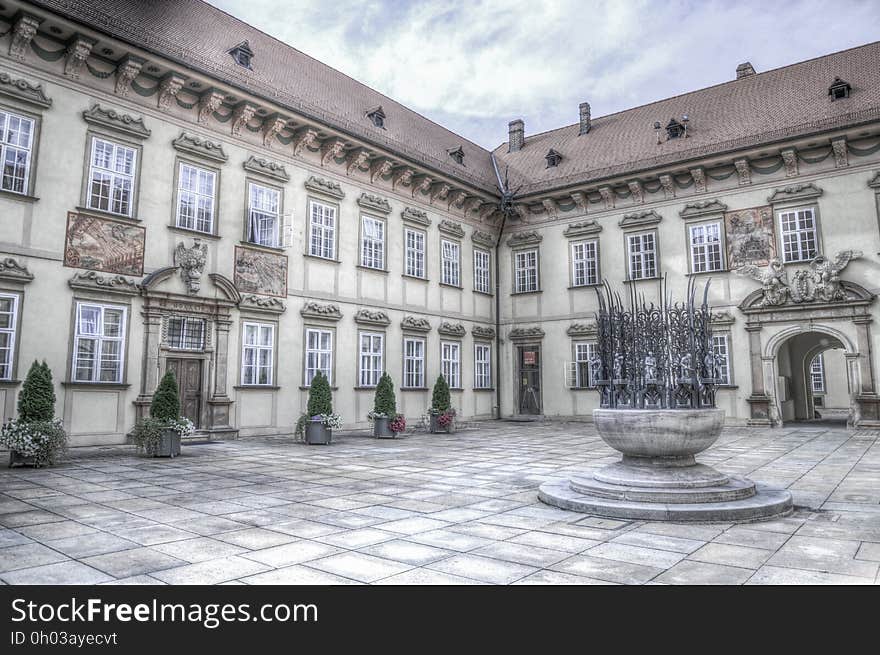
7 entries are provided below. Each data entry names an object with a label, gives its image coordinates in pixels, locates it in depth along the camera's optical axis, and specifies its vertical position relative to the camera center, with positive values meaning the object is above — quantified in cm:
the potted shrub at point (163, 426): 1242 -45
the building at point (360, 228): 1405 +529
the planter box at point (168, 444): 1245 -80
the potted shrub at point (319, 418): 1575 -39
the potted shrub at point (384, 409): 1783 -19
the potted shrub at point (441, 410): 1967 -25
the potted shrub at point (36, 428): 1069 -42
